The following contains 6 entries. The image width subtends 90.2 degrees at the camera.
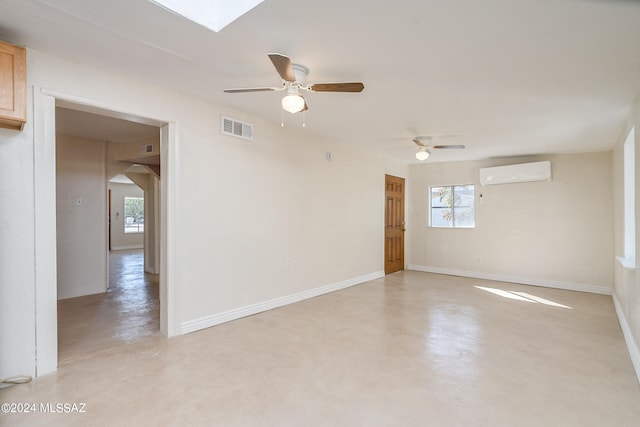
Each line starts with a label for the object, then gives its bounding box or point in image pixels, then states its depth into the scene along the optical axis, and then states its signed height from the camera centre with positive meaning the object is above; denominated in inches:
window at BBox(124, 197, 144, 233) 448.2 +0.5
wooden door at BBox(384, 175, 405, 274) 266.4 -10.8
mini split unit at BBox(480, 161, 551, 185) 225.1 +28.4
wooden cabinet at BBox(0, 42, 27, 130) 84.4 +35.5
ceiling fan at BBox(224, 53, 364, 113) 97.5 +39.6
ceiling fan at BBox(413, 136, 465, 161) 187.8 +40.2
